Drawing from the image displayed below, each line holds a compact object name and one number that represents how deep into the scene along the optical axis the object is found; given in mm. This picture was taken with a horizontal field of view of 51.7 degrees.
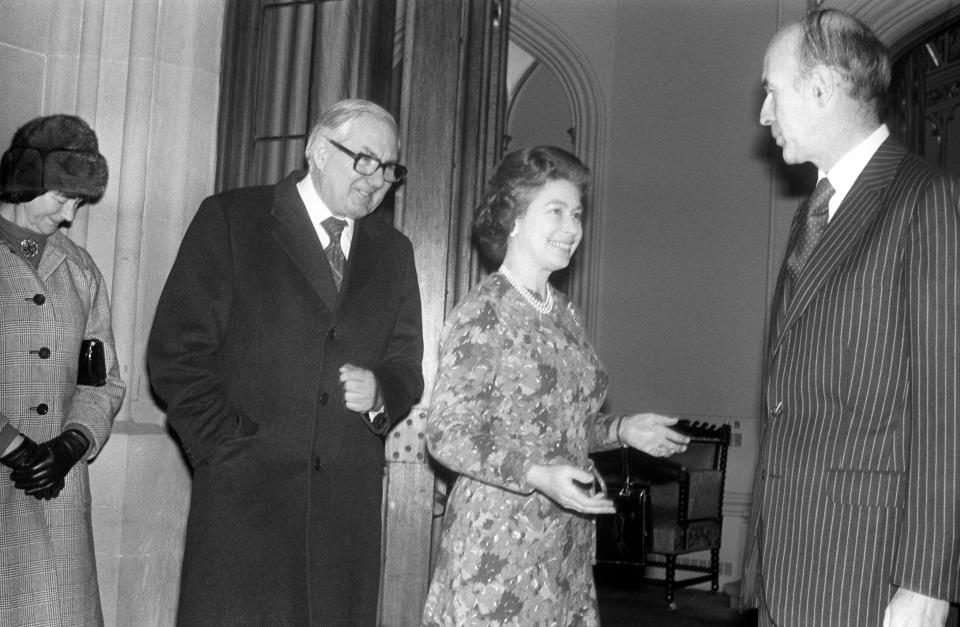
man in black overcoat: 2326
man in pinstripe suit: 1601
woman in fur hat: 2768
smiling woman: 2252
